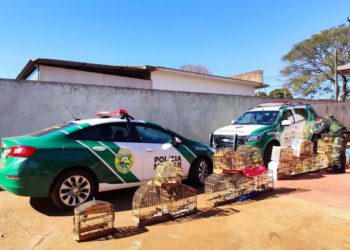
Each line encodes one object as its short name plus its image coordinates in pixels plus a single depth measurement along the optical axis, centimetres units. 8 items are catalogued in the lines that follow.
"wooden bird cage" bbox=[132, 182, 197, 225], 479
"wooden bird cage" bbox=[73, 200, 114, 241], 408
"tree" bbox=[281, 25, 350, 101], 3062
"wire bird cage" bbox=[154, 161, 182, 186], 496
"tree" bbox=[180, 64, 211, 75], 4016
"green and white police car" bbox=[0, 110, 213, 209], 497
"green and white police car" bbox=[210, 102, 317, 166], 876
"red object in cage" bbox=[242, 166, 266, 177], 621
